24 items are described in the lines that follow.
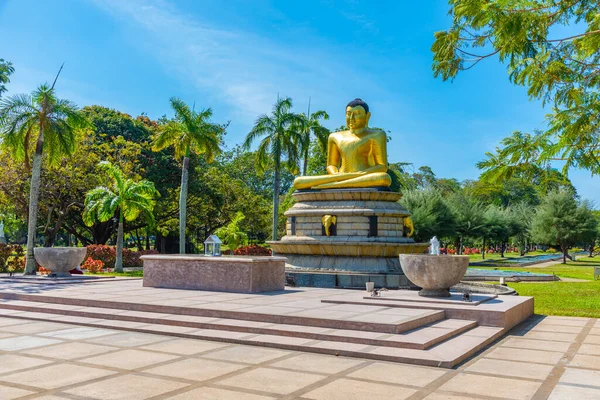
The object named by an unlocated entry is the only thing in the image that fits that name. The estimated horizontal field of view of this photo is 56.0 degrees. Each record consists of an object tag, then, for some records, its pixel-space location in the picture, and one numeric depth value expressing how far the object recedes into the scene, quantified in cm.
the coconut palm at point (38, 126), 1783
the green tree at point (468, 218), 4325
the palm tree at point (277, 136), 2977
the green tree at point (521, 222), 4941
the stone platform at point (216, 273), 1223
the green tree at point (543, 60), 1021
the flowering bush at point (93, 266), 2352
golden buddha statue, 1722
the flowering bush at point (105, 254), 2703
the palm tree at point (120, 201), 2423
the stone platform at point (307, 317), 740
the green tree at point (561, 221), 4212
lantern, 1405
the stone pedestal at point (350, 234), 1547
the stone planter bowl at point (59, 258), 1555
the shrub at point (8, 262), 2352
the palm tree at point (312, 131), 3091
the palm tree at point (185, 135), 2623
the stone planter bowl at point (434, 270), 1031
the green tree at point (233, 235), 3419
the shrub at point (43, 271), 2115
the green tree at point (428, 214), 3522
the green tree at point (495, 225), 4428
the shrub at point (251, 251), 2867
